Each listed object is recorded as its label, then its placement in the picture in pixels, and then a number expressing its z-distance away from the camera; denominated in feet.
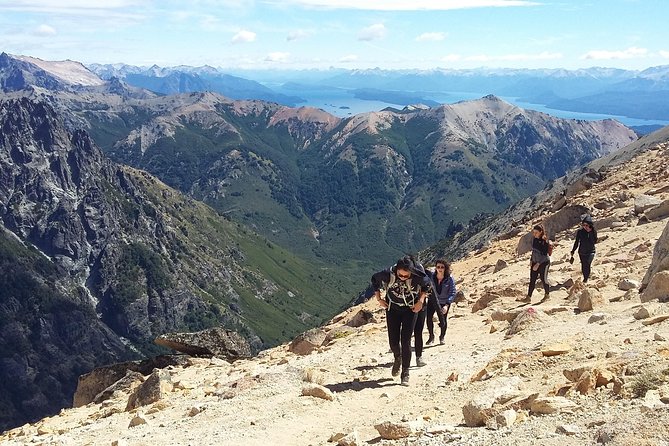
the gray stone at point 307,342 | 77.87
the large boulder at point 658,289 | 54.39
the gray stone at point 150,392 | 58.75
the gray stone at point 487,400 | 33.76
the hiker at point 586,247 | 75.72
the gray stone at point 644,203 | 102.22
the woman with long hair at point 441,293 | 64.75
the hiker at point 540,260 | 73.92
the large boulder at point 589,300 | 60.95
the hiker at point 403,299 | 48.91
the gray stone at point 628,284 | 64.69
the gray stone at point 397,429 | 34.27
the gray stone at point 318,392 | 46.73
